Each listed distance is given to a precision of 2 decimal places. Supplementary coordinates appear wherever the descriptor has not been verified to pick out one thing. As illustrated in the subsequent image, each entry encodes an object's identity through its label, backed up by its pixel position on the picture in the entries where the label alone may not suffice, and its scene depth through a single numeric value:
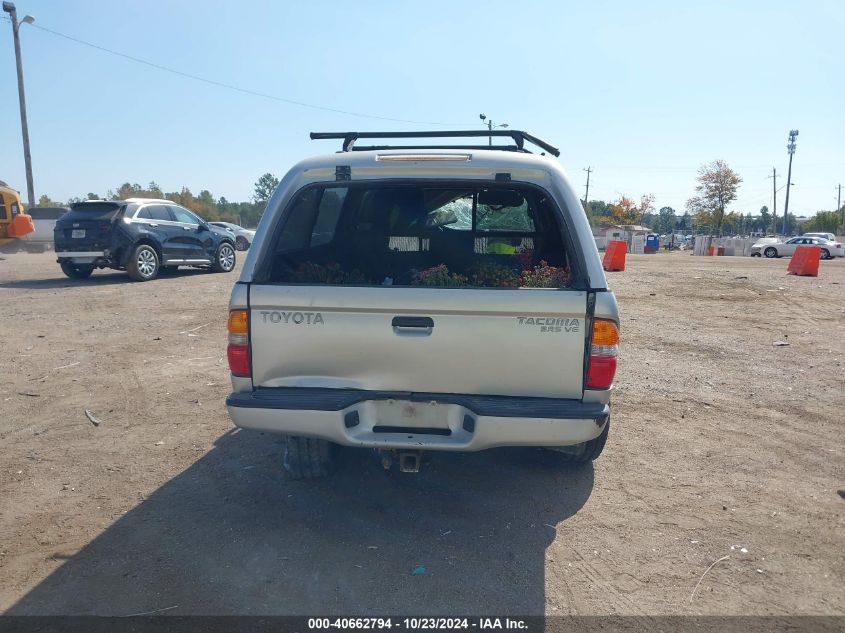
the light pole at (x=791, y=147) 76.96
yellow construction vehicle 19.50
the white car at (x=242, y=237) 27.30
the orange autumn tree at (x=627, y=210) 86.88
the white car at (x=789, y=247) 33.72
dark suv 12.87
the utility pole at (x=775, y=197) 80.62
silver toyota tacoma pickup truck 3.07
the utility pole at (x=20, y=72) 26.39
